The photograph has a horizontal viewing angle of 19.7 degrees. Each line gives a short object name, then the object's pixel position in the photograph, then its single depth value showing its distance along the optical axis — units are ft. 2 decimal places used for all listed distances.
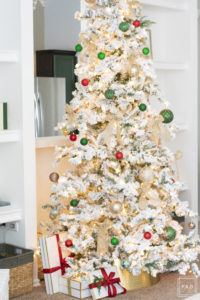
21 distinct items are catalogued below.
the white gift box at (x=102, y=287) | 11.25
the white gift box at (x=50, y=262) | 11.61
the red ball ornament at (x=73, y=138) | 11.81
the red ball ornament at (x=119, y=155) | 11.39
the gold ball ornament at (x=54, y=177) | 12.34
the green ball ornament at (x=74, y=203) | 11.77
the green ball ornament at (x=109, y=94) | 11.45
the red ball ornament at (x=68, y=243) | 11.79
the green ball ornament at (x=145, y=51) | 11.71
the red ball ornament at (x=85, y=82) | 11.73
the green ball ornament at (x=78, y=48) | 11.84
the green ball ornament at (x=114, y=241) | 11.41
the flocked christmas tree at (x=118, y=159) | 11.50
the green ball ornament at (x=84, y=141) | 11.55
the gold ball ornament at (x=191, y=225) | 13.33
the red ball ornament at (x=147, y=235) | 11.34
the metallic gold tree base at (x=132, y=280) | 11.69
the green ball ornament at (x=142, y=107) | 11.50
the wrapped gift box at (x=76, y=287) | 11.35
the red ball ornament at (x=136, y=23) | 11.63
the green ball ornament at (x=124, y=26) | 11.43
